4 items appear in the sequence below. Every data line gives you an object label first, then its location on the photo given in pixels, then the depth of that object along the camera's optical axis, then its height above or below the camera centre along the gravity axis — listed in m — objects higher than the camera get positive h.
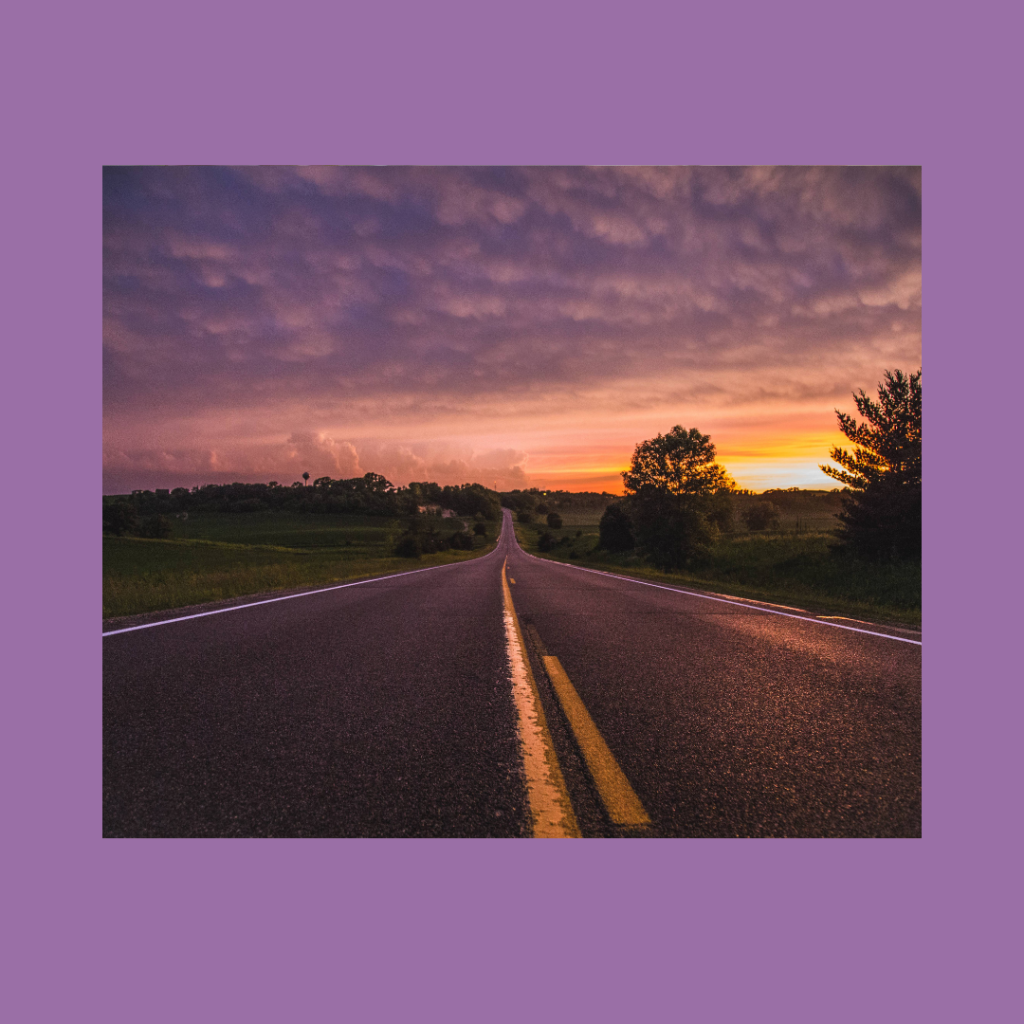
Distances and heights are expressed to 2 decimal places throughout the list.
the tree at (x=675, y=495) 34.16 +1.14
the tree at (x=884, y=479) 12.58 +0.99
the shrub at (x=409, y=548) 42.91 -3.41
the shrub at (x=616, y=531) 56.26 -2.58
